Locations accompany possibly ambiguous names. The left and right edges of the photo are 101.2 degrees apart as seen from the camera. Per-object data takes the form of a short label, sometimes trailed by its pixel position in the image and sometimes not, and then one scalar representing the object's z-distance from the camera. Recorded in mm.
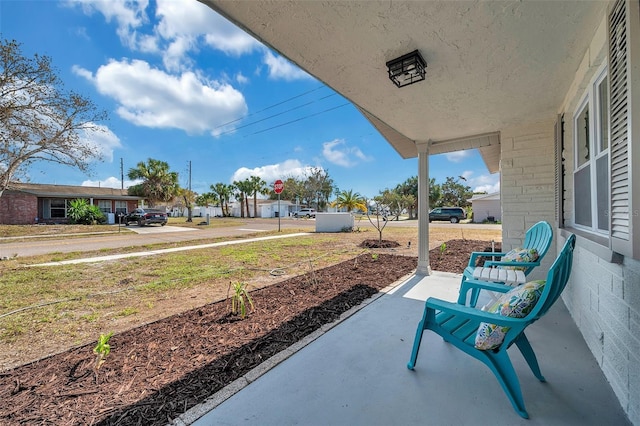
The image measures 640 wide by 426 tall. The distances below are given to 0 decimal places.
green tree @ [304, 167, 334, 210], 43438
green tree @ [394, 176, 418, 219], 40906
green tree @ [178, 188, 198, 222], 25636
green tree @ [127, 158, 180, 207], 24781
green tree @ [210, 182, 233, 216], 37375
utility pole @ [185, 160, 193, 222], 25500
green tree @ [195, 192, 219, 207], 37344
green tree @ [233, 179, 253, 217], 36750
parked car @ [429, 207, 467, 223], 23786
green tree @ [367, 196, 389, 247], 8886
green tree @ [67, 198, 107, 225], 19125
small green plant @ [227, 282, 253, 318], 2984
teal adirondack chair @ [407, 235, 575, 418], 1517
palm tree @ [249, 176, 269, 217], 36656
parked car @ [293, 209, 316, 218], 38094
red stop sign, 14523
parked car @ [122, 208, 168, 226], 18589
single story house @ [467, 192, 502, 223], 23031
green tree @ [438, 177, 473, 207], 36938
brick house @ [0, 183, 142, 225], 18953
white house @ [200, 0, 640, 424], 1460
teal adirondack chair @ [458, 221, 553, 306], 2845
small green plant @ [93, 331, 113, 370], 2029
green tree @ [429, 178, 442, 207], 35188
